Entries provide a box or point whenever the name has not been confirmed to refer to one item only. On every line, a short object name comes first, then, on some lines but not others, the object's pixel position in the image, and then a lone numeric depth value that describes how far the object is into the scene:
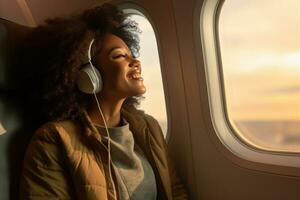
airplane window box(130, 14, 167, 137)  1.52
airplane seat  1.15
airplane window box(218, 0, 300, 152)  1.22
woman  1.13
